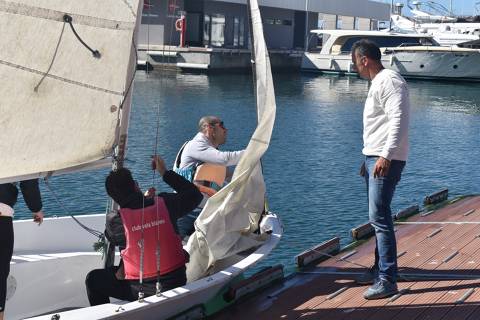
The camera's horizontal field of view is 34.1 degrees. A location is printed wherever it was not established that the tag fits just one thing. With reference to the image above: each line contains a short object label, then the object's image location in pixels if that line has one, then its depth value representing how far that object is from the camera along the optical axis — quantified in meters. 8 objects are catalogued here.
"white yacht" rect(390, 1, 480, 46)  65.06
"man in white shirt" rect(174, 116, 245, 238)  7.63
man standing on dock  6.40
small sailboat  5.83
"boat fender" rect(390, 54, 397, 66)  53.96
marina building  53.97
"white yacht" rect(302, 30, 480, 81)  52.47
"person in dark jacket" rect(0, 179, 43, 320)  5.65
